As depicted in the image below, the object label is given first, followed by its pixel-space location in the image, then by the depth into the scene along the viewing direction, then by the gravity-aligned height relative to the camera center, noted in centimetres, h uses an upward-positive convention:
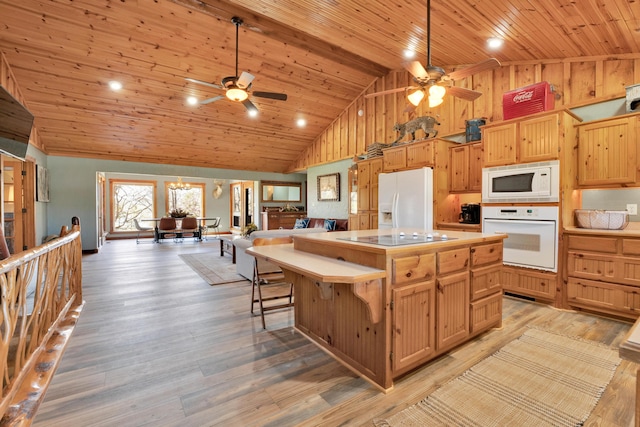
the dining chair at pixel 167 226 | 942 -50
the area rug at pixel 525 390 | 165 -117
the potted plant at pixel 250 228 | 651 -41
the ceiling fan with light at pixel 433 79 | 270 +125
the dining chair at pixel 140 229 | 963 -61
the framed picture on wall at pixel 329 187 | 834 +64
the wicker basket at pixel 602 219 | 306 -13
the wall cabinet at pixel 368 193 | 589 +33
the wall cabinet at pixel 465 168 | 441 +61
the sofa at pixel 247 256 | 414 -72
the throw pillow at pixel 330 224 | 782 -40
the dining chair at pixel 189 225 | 971 -49
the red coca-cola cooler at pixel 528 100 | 350 +131
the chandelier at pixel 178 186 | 1155 +95
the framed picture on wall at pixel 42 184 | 620 +60
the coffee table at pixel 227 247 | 612 -88
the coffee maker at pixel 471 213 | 440 -8
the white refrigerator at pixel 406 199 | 450 +15
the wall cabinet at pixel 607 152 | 311 +60
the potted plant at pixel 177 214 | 1016 -13
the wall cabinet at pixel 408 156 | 465 +89
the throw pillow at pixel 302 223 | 891 -42
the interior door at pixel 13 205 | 560 +13
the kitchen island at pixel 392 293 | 184 -62
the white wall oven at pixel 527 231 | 335 -29
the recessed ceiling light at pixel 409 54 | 480 +256
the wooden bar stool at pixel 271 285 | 310 -106
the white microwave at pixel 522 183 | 332 +30
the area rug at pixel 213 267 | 474 -108
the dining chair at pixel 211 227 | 1126 -69
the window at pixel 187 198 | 1194 +50
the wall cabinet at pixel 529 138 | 331 +83
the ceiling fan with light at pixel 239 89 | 397 +170
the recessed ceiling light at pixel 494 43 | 372 +213
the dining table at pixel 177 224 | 991 -52
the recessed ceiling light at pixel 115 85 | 541 +233
